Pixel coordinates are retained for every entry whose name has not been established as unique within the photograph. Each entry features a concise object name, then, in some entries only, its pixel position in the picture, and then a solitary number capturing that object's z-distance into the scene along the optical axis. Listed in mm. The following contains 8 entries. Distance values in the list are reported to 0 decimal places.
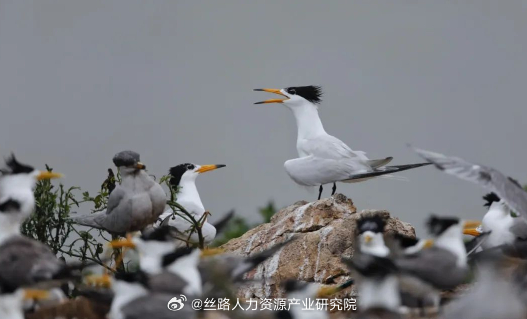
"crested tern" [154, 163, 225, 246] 19484
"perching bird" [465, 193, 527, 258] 17812
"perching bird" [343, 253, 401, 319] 11852
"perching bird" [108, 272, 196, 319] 12242
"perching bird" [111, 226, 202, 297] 13016
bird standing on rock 20781
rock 18281
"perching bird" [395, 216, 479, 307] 12883
